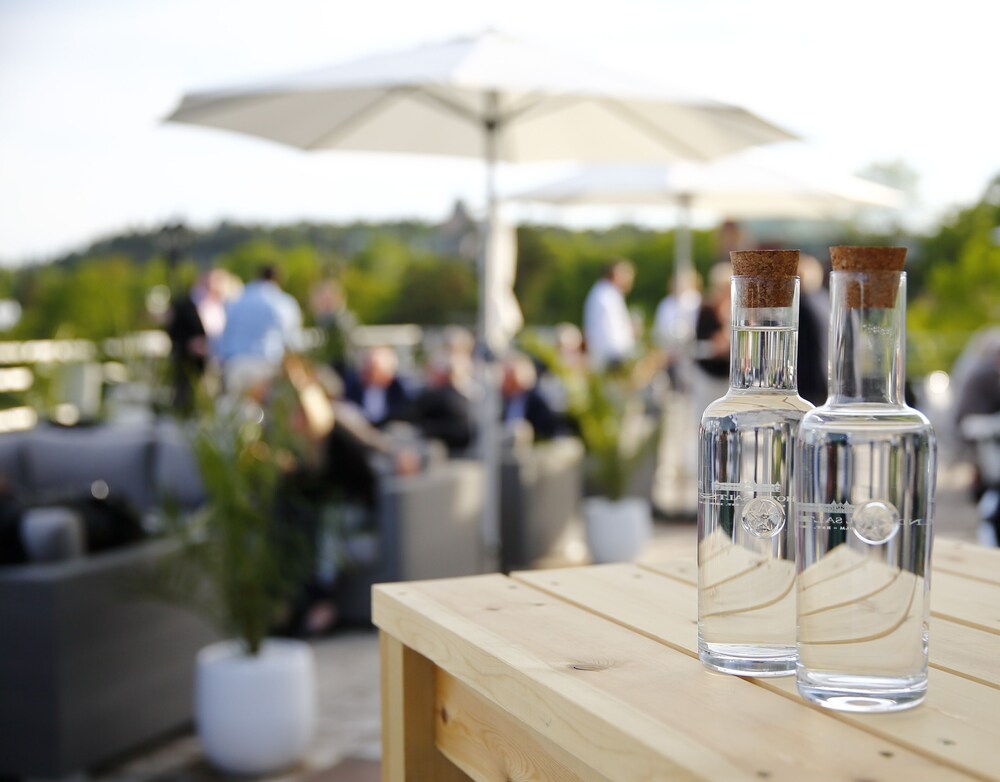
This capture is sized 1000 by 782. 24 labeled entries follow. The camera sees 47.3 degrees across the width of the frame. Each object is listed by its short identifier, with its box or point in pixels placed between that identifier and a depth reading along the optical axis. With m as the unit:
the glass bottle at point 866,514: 0.82
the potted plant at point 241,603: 3.13
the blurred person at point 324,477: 4.27
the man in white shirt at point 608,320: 8.77
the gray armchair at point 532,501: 5.40
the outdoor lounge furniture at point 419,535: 4.43
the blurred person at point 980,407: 5.40
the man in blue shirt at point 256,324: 7.89
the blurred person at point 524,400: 6.50
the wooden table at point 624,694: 0.75
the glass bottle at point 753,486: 0.92
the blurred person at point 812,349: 4.26
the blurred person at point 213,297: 9.25
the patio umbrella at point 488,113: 3.86
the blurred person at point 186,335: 8.90
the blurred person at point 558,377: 6.58
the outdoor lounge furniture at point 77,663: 2.89
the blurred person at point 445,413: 6.37
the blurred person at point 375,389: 6.80
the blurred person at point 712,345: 6.10
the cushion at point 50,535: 3.02
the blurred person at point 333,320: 6.56
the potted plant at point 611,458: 5.65
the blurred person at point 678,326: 8.98
